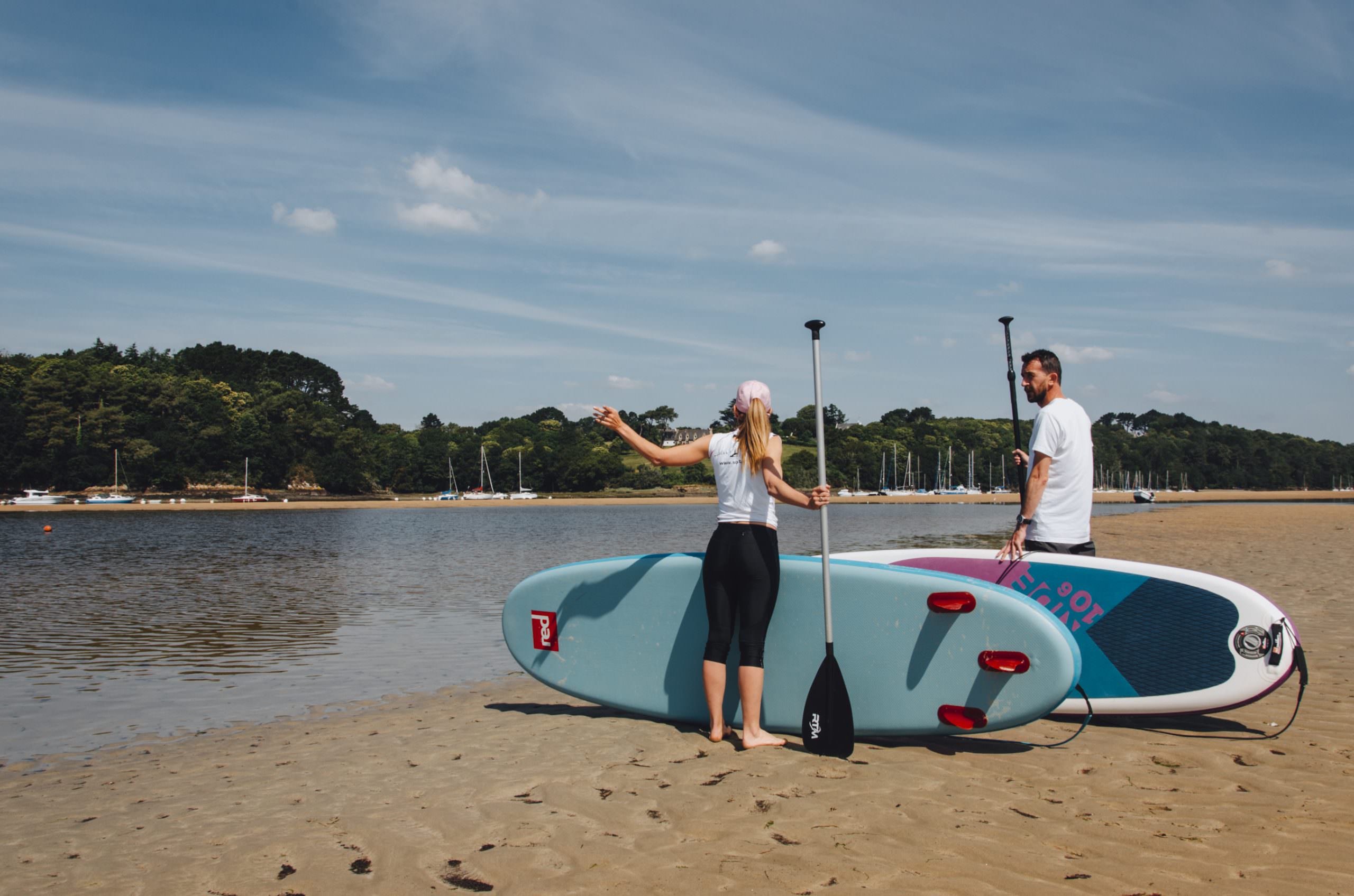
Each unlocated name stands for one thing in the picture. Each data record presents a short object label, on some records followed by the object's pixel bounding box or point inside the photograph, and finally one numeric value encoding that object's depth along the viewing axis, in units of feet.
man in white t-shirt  14.28
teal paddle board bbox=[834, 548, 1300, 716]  13.66
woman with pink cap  12.80
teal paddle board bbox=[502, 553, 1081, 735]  12.68
